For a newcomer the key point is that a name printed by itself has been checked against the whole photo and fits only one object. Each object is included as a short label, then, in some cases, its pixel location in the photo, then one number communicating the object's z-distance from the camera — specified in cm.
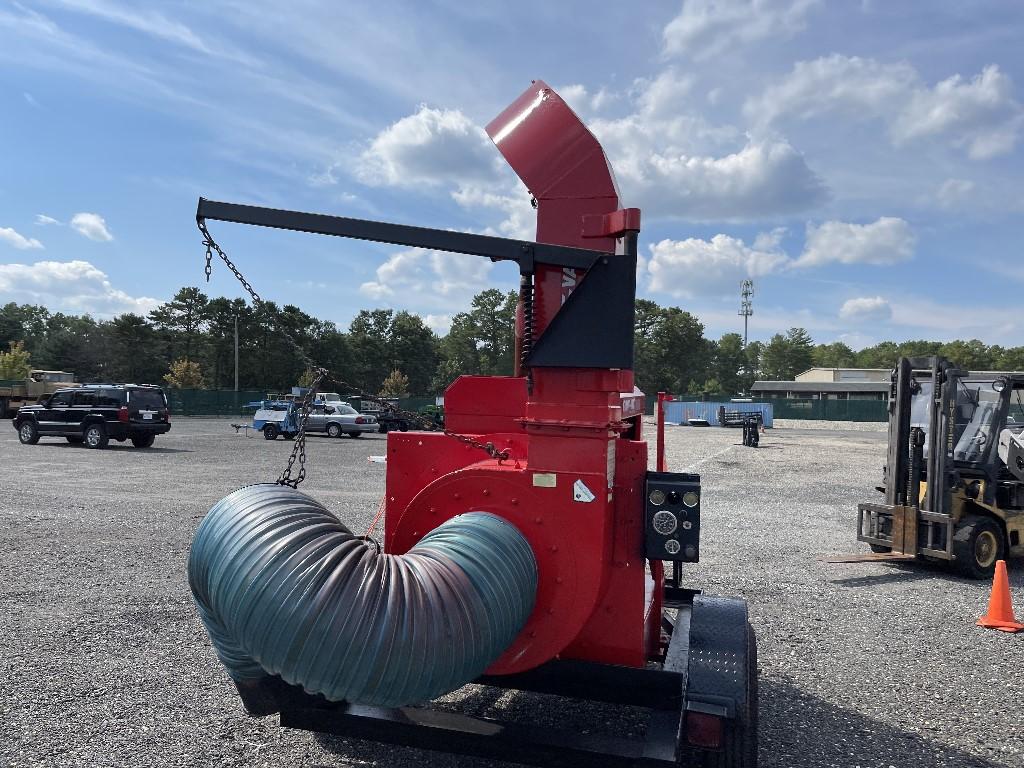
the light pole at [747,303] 11450
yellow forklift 836
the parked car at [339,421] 3062
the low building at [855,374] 10469
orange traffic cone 633
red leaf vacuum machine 250
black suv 2161
